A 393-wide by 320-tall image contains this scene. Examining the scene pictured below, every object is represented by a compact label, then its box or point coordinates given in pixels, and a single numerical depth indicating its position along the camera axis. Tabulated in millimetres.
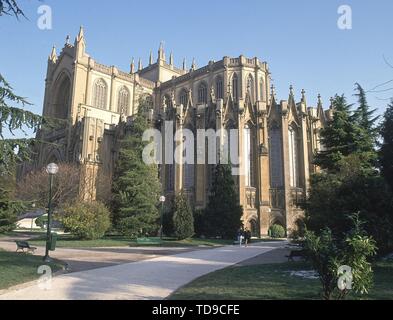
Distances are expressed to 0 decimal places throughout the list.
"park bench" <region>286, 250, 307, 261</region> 14989
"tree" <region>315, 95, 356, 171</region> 23266
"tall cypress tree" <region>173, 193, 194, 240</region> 30500
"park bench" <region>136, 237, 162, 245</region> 27742
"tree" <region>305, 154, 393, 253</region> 13211
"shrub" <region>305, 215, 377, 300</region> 7562
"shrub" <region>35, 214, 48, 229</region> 50031
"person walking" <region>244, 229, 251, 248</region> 29109
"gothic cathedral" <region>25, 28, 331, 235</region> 41500
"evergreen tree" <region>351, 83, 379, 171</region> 22281
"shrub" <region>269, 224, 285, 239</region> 38594
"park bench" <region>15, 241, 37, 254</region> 18208
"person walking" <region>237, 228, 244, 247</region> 28312
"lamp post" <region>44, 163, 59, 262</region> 16375
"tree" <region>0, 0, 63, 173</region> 10859
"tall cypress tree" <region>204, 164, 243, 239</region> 34125
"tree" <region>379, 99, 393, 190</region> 20781
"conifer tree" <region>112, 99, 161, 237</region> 33781
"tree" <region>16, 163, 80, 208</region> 41938
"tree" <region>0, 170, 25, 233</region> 11524
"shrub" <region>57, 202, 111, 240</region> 27969
